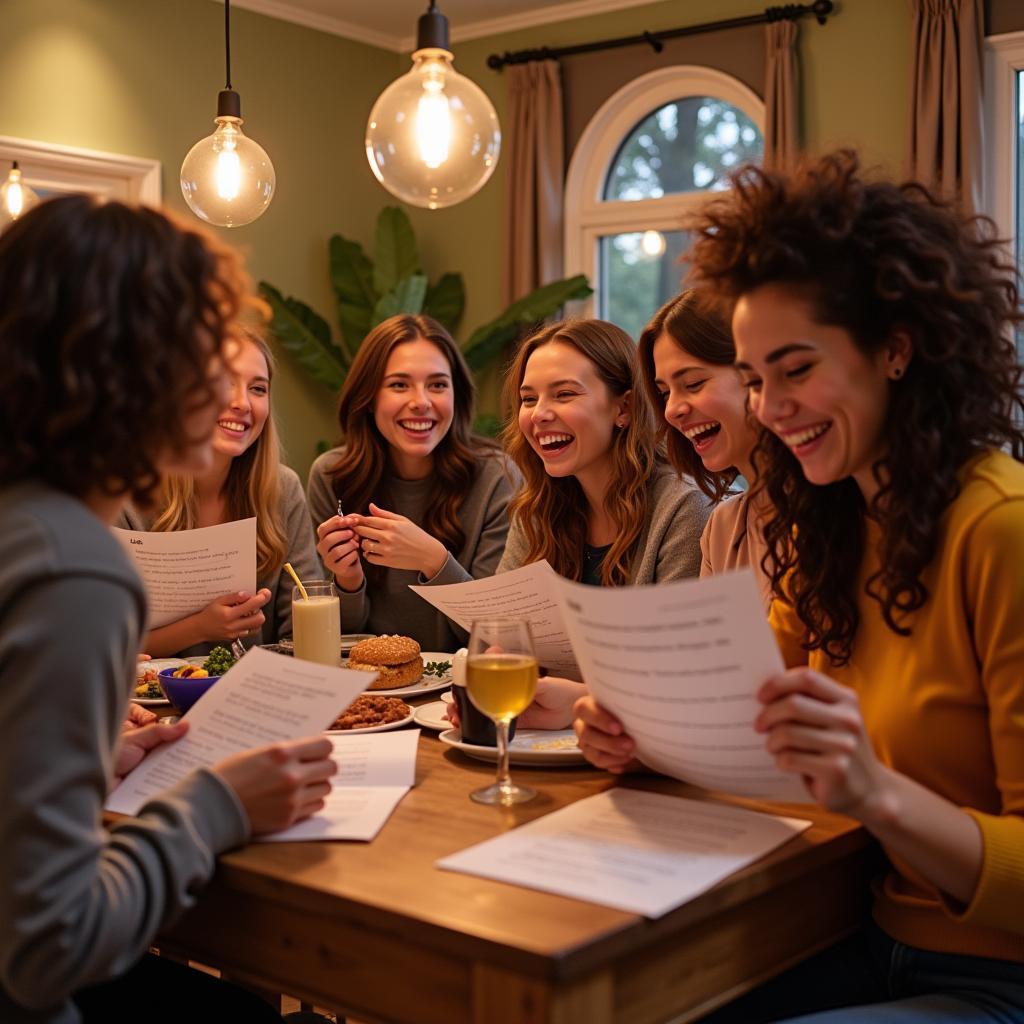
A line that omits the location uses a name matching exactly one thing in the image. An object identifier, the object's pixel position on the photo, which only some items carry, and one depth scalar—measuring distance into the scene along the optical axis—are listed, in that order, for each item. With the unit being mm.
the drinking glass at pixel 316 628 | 2236
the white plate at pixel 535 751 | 1672
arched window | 5660
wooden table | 1115
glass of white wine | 1519
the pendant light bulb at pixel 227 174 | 2760
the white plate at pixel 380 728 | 1830
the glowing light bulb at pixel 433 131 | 2193
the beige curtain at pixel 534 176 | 6031
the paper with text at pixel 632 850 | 1213
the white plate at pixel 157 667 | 2137
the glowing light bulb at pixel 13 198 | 3842
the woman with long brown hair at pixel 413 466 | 3229
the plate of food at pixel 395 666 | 2182
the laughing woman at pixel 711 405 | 2248
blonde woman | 2955
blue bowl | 1984
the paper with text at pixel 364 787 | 1401
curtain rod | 5211
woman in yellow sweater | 1367
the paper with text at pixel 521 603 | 1966
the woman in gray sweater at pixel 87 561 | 1103
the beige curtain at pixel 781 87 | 5230
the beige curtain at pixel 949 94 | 4762
